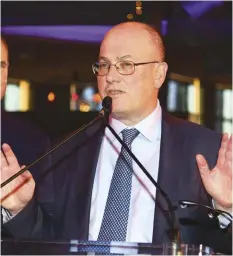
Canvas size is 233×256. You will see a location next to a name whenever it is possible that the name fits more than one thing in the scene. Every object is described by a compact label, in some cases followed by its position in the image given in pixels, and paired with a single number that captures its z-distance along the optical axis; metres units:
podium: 2.56
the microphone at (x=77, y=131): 2.58
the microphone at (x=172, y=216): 2.57
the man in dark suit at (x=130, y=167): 2.90
